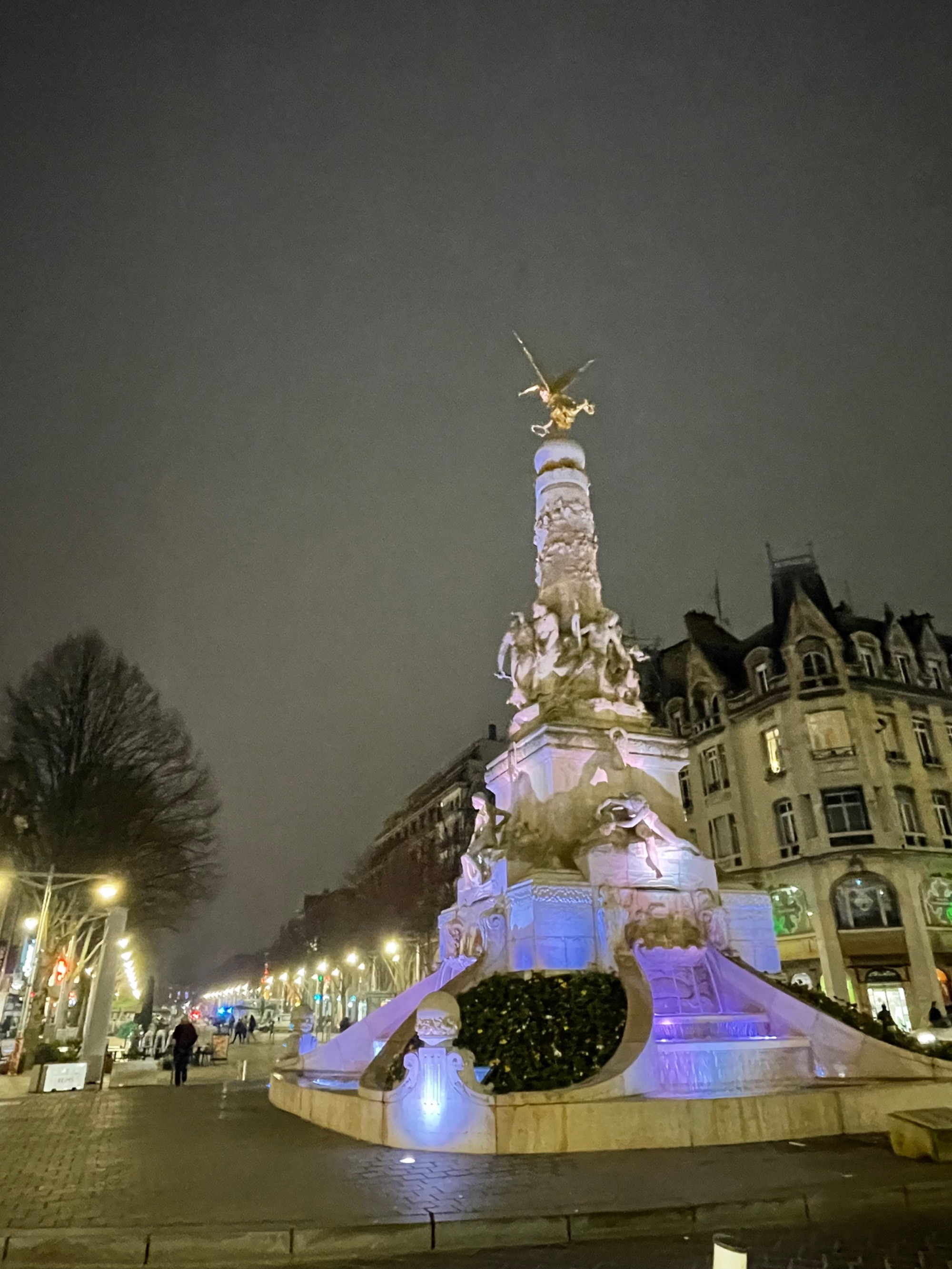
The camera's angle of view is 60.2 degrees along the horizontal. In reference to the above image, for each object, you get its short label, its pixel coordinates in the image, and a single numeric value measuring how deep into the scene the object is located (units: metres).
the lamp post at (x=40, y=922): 21.31
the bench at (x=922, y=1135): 8.89
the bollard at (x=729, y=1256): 3.74
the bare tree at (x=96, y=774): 27.03
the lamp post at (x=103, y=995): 22.41
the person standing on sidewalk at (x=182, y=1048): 21.91
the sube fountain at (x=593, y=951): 10.32
